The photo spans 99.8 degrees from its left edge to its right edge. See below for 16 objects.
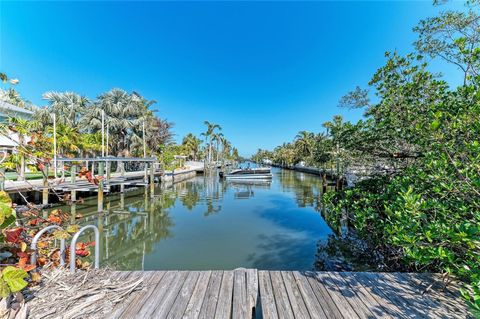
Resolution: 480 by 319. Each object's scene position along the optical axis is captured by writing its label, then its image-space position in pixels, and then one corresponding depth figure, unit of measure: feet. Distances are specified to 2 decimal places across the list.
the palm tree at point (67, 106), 69.37
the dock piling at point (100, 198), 31.53
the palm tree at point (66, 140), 46.76
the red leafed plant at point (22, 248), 5.42
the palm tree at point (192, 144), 157.28
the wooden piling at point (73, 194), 34.17
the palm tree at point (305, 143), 126.52
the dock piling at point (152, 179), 46.03
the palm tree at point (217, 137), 142.29
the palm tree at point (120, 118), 71.97
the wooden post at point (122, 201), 37.59
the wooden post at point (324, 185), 46.01
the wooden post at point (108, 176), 38.81
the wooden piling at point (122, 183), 48.20
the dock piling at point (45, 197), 31.94
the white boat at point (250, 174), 79.15
